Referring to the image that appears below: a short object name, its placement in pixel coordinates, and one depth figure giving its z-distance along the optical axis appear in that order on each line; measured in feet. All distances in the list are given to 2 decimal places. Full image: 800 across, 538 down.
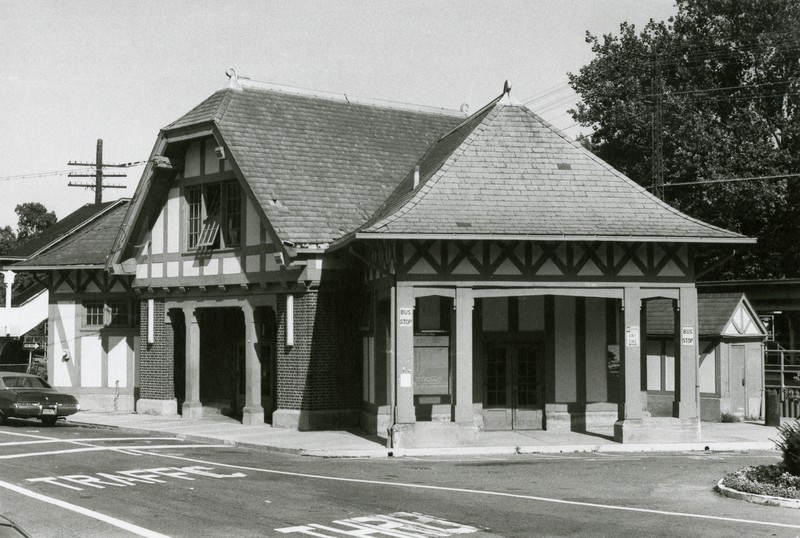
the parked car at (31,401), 83.92
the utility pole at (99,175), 184.65
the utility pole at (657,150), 117.17
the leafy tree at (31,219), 246.47
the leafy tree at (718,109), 127.75
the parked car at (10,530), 18.01
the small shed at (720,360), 87.30
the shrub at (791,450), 47.01
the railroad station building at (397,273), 68.44
